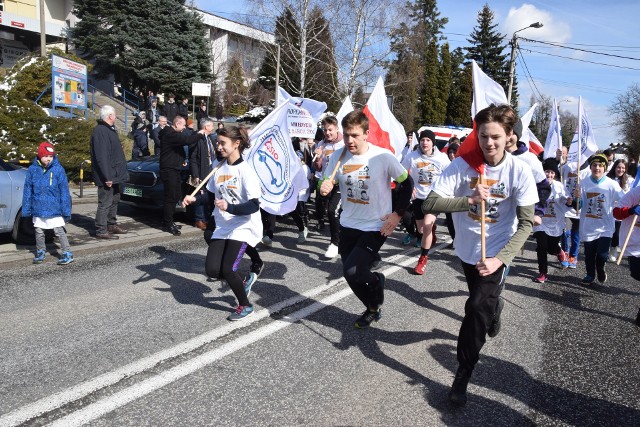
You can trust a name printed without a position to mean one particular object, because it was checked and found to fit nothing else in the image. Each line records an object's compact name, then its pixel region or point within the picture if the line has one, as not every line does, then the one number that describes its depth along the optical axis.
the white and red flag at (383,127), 6.70
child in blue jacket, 6.48
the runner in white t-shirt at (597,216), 7.09
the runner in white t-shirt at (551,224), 7.28
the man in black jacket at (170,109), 19.88
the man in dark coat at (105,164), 8.10
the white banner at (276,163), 6.46
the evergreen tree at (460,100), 54.19
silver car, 7.16
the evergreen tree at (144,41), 30.34
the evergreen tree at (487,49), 60.31
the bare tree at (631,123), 51.05
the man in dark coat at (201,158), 9.23
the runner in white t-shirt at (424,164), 8.57
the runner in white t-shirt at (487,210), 3.36
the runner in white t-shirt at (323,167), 7.74
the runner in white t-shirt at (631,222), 5.30
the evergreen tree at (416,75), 39.38
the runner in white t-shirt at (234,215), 4.79
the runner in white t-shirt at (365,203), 4.58
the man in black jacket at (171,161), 9.04
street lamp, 30.98
